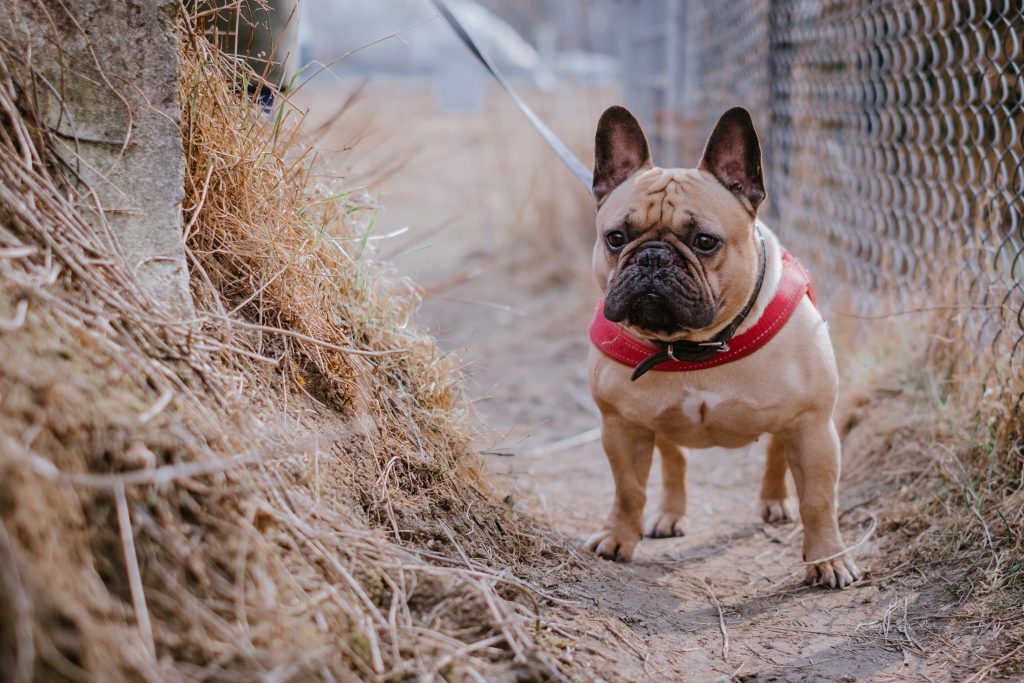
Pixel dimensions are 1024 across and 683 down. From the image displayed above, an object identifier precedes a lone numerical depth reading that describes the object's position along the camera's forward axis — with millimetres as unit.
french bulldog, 2547
